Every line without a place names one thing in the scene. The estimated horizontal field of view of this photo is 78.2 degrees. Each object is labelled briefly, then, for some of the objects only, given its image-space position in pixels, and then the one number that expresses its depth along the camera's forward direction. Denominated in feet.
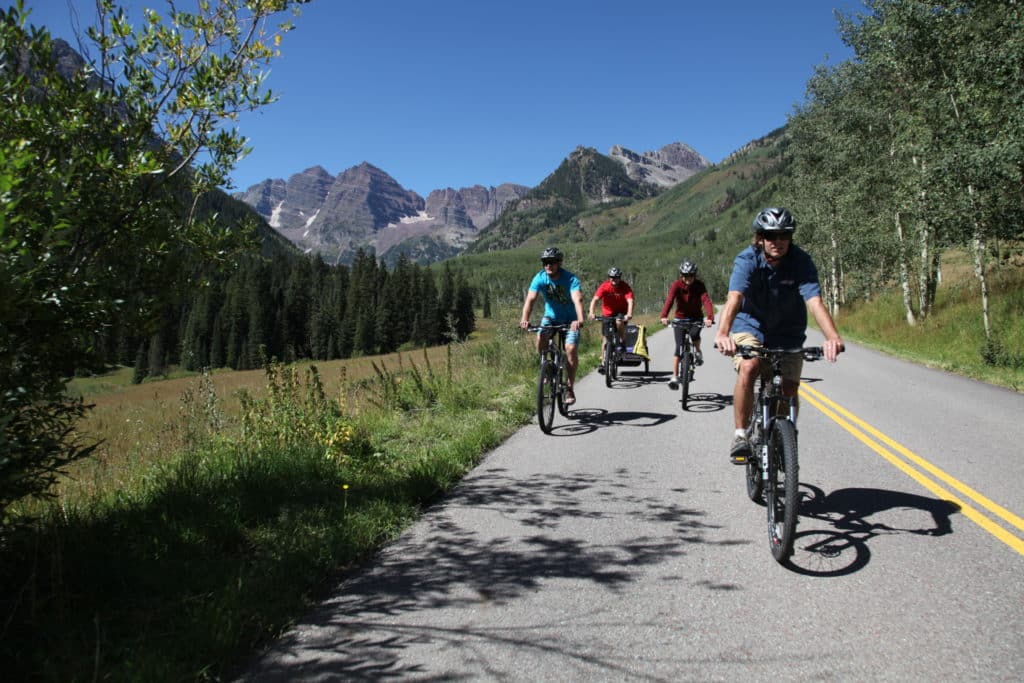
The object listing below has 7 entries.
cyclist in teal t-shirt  28.58
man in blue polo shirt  15.53
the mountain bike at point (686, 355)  32.42
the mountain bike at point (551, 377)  26.63
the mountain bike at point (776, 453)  12.65
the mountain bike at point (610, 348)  41.76
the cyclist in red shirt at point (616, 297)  41.55
